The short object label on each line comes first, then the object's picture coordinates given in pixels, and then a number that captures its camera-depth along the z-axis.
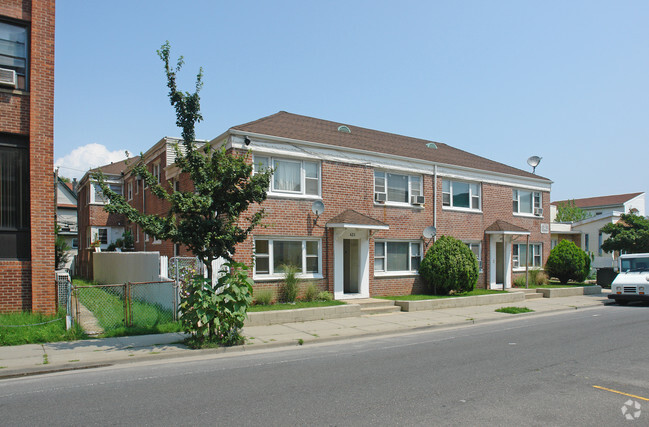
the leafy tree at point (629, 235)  24.98
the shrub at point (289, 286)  15.37
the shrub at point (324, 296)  16.00
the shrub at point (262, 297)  14.75
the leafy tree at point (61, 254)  23.67
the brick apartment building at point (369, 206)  15.88
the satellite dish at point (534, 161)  23.98
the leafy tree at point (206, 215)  9.84
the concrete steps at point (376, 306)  15.42
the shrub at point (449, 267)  18.47
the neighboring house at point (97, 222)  28.75
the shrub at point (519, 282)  22.79
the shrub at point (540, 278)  23.36
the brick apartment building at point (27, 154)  11.71
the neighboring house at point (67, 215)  39.31
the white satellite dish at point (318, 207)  16.20
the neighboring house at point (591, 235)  31.37
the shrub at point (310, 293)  15.84
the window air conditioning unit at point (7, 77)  11.64
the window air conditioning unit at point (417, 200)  19.19
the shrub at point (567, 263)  23.84
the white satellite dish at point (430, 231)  19.25
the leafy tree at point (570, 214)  56.12
